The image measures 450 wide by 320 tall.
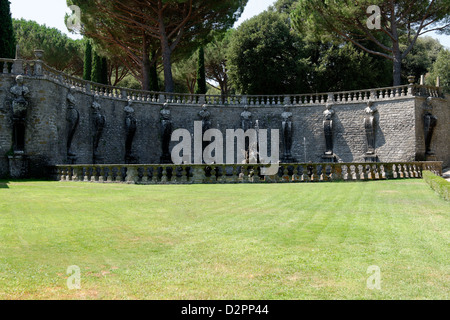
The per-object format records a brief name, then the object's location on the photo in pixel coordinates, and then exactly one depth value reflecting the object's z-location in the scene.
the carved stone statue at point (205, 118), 31.08
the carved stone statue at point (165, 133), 29.95
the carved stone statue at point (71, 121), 24.00
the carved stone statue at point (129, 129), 28.56
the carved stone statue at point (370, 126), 29.70
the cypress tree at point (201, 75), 39.31
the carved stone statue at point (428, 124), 28.55
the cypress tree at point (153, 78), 37.47
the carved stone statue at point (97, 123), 26.17
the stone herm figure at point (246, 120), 31.79
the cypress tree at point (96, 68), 37.06
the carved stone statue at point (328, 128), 30.98
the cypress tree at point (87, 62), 38.03
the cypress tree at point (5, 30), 26.41
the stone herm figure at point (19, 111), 20.95
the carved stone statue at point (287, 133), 31.80
